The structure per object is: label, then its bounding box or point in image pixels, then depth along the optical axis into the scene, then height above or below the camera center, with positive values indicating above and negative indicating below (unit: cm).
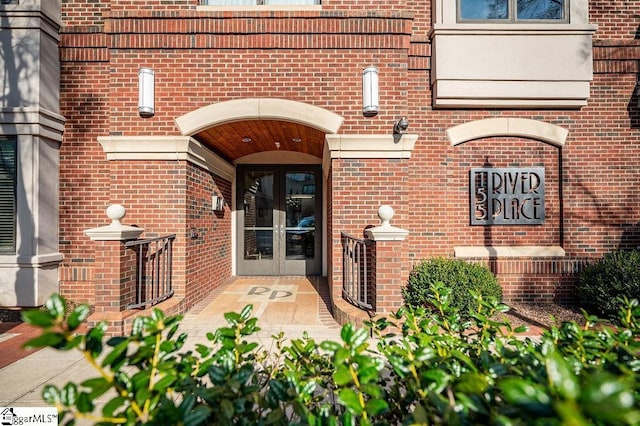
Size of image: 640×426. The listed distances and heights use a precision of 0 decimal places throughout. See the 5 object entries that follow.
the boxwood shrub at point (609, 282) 405 -89
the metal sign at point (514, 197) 502 +31
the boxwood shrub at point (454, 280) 399 -88
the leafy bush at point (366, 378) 70 -56
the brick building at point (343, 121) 443 +144
